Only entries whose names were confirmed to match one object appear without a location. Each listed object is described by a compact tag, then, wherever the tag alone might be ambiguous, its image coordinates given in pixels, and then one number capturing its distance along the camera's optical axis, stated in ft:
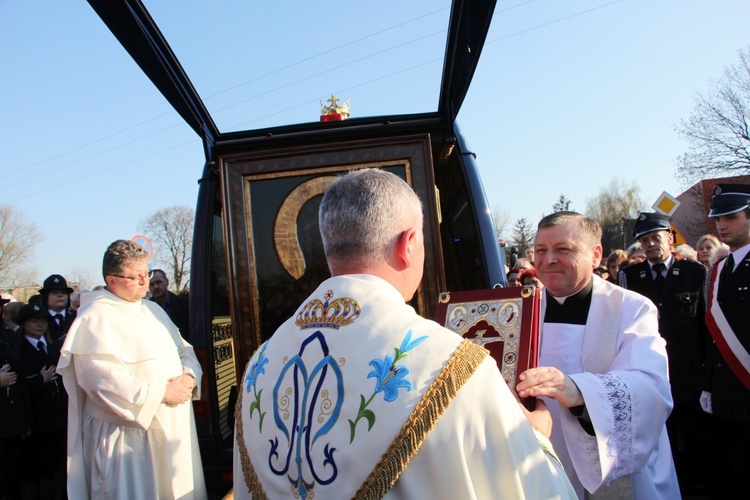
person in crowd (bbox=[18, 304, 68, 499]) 16.26
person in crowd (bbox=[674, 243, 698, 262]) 21.05
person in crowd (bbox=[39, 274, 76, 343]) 18.69
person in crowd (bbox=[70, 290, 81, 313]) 23.16
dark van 13.05
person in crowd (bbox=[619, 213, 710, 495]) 15.35
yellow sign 28.02
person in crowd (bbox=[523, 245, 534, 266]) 24.20
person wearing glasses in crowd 11.28
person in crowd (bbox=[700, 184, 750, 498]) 12.33
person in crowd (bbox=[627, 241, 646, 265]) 22.84
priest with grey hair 4.28
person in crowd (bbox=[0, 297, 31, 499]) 15.35
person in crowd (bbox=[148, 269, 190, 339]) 22.11
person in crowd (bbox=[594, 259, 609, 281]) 23.93
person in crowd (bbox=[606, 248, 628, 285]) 24.52
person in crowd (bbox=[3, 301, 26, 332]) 20.80
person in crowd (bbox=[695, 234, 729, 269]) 19.86
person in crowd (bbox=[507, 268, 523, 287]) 19.31
